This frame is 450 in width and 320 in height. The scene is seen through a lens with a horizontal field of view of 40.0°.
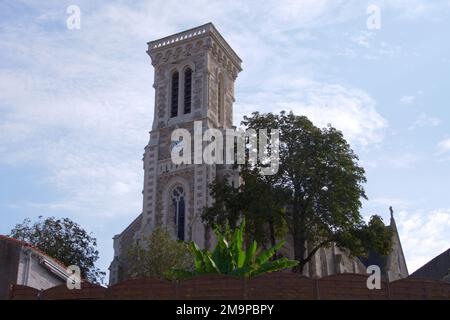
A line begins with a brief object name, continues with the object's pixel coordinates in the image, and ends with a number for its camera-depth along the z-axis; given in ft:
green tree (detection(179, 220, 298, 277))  76.28
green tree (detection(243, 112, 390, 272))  110.73
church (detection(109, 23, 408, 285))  147.33
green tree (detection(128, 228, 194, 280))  110.22
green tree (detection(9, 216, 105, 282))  135.13
